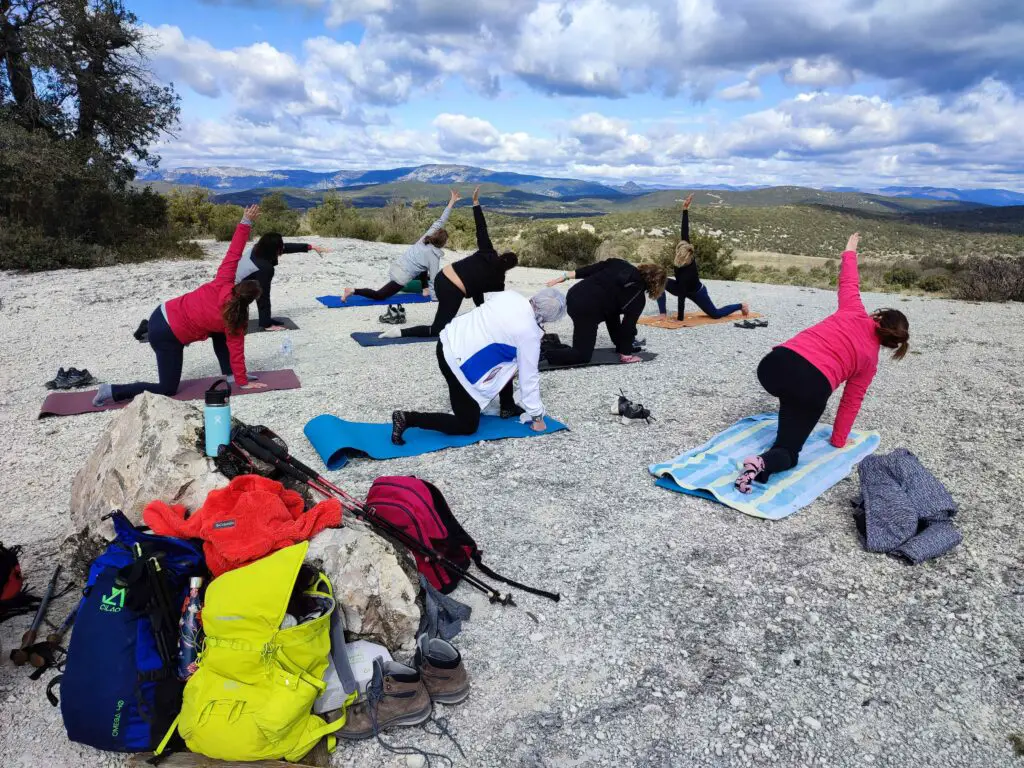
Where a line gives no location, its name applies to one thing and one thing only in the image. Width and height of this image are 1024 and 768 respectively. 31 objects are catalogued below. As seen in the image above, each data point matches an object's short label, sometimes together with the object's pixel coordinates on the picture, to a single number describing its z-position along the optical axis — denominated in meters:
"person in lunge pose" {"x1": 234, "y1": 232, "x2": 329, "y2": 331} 8.37
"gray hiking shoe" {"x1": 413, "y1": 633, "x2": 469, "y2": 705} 2.66
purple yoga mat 5.92
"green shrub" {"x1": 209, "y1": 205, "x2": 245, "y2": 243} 17.41
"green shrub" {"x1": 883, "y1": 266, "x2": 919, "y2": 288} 16.34
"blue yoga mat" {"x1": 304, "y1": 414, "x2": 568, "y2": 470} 4.92
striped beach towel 4.40
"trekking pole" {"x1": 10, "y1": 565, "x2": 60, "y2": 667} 2.72
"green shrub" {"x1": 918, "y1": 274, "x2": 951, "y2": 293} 14.93
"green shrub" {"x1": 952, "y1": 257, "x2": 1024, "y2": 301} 12.66
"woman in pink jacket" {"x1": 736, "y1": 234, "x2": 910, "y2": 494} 4.38
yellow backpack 2.20
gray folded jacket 3.79
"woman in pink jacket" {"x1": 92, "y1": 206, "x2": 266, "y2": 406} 5.79
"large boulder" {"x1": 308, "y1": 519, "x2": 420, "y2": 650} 2.68
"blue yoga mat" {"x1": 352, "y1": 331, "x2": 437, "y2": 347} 8.77
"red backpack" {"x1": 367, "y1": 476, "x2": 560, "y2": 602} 3.36
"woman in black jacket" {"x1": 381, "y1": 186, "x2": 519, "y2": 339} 7.01
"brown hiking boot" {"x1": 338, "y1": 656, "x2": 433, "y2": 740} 2.49
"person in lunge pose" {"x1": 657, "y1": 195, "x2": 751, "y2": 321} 9.27
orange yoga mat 10.24
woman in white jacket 4.46
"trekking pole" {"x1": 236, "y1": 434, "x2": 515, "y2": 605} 3.21
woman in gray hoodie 10.22
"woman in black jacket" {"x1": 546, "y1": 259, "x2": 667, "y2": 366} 7.09
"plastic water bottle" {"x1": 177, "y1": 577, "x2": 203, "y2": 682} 2.38
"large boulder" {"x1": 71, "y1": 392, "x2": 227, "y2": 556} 3.15
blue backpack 2.27
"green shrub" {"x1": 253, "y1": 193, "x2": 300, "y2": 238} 19.12
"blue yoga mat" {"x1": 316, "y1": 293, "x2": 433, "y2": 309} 11.26
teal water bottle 3.14
